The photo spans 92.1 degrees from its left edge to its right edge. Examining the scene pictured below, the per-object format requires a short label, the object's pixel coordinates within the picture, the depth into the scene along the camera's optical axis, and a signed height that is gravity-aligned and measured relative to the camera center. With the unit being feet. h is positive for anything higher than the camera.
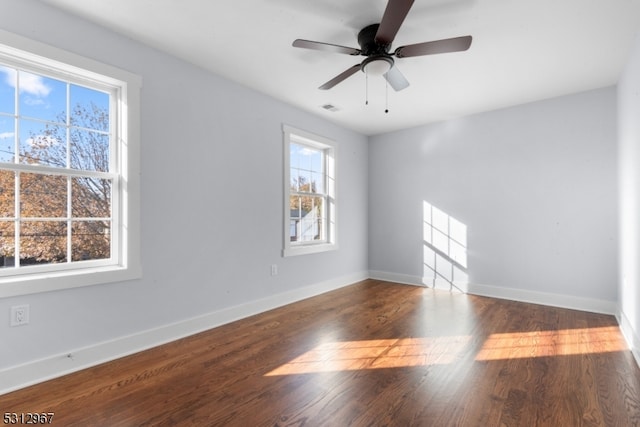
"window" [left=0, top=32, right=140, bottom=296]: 7.01 +1.06
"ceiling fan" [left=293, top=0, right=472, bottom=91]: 6.19 +3.96
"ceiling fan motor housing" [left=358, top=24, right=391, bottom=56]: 7.81 +4.43
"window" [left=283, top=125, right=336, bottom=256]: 13.61 +0.98
